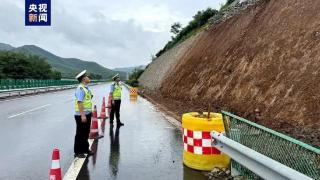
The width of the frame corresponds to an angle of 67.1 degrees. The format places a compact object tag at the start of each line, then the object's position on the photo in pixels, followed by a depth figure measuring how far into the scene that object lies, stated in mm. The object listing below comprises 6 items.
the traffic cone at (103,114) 9669
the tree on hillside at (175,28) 52335
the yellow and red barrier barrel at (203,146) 4464
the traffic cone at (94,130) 6828
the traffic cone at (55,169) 3487
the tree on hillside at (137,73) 64897
